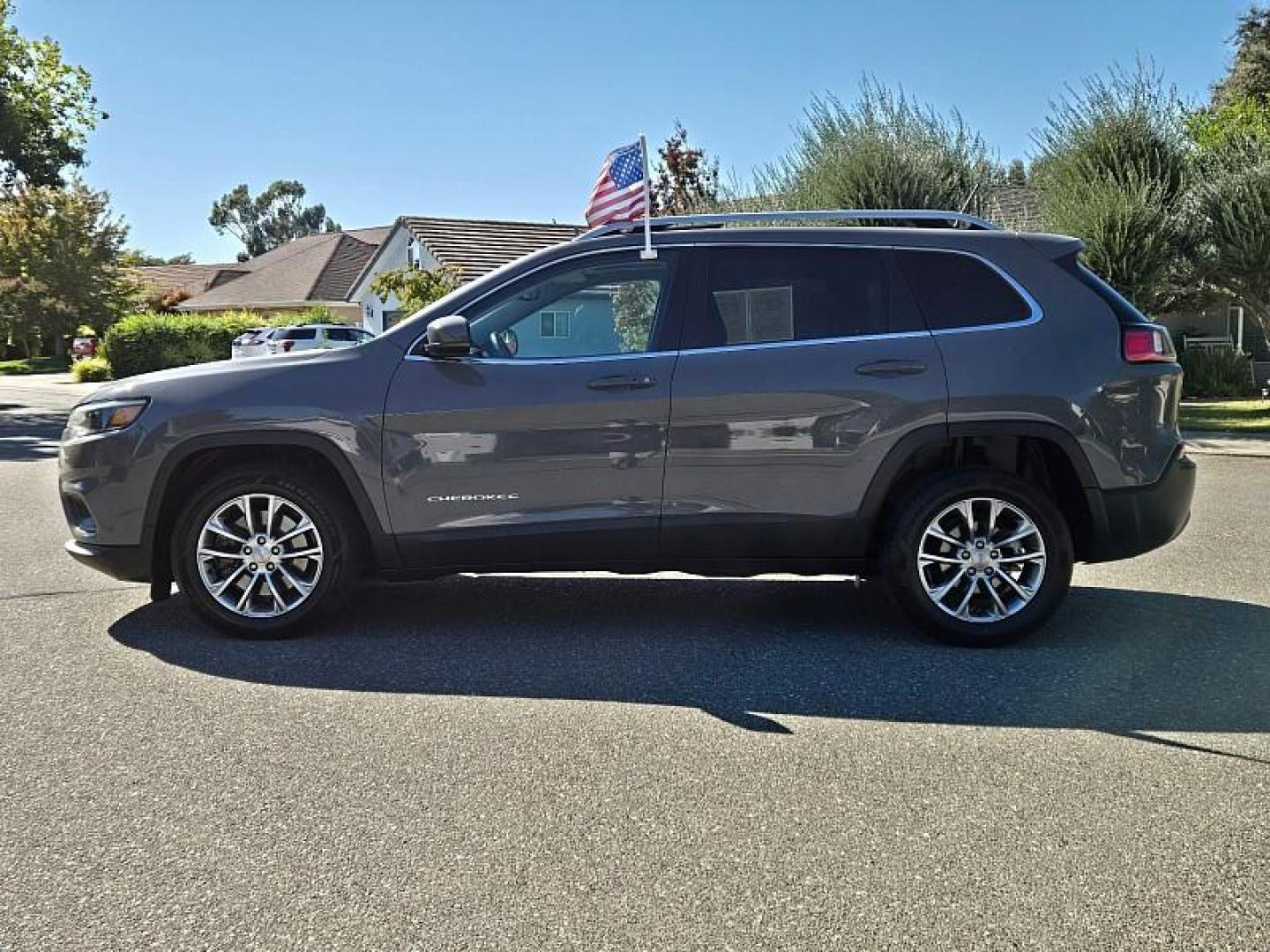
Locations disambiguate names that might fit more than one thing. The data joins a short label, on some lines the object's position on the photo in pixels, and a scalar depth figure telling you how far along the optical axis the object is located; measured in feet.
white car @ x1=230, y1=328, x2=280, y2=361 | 105.19
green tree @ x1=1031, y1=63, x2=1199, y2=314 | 60.49
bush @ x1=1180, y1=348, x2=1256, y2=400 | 78.12
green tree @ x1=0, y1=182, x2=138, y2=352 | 143.84
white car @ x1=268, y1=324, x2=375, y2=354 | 100.32
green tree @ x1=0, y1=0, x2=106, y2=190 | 108.78
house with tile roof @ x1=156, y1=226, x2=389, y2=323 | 164.76
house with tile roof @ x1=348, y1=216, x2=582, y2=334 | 116.78
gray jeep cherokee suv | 17.43
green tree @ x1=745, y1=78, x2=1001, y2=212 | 62.44
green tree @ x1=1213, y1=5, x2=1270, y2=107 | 105.60
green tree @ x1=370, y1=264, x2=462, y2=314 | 90.12
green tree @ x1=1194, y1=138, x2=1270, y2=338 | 58.54
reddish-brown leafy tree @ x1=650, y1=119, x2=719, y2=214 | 81.41
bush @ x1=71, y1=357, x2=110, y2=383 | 119.65
